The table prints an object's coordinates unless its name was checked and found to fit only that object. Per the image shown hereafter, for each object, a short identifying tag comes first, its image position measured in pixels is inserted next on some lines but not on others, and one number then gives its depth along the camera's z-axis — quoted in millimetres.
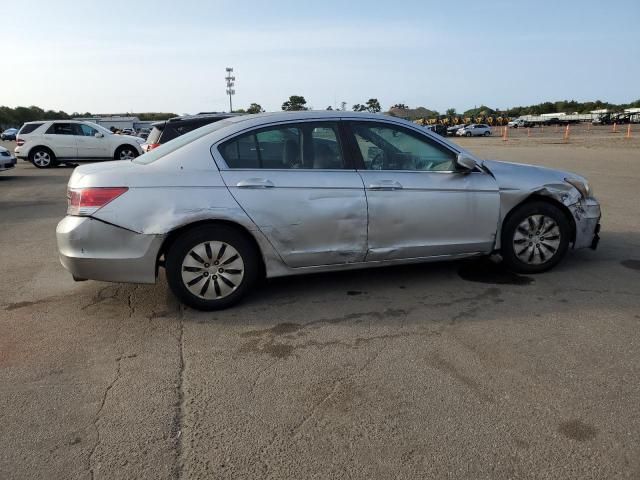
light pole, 43438
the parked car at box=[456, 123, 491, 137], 55688
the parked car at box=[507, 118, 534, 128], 75812
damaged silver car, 4129
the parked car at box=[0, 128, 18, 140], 57081
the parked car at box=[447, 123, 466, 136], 59875
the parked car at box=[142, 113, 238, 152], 9372
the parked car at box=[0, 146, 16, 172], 14898
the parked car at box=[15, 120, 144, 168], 18875
